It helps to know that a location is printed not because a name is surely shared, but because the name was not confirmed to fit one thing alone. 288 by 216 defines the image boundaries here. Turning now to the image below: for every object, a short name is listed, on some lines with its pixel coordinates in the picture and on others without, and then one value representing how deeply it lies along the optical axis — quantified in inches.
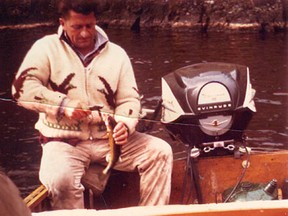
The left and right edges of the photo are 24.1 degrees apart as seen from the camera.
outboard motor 141.8
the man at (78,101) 134.1
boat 142.1
